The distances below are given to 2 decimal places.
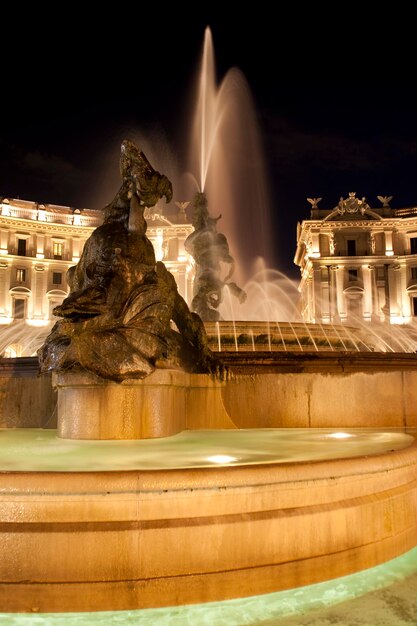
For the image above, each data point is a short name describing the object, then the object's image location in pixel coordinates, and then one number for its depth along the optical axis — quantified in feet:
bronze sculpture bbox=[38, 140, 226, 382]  18.52
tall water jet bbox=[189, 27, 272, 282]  84.28
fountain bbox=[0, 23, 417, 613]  11.00
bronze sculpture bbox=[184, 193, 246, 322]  44.86
